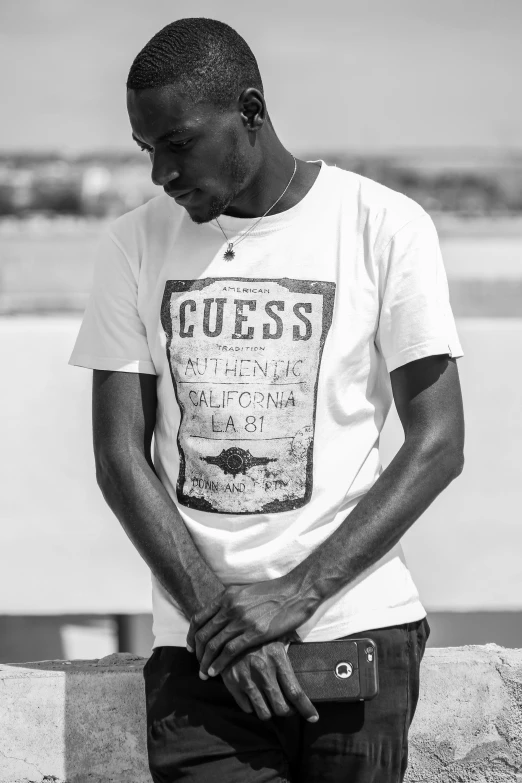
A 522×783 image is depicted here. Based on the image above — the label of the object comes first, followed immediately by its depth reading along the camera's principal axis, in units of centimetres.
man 549
